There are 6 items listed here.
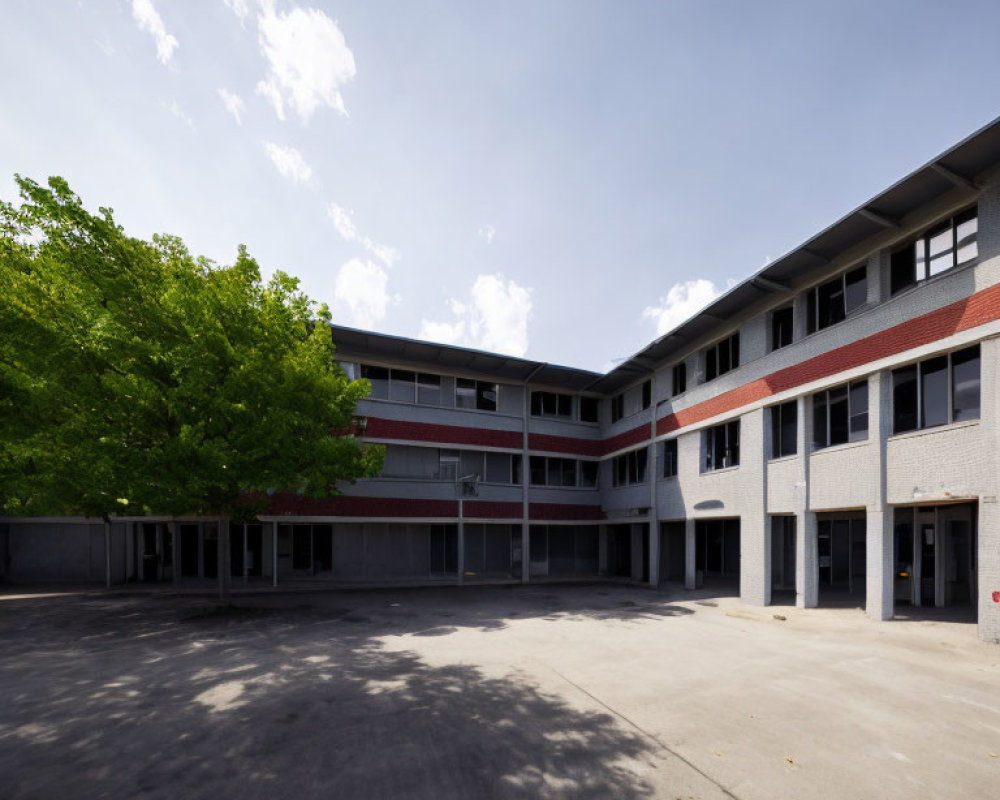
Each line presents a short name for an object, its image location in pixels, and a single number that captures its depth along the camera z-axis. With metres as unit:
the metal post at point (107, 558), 19.93
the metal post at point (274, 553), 20.95
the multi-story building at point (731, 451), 12.18
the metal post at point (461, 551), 23.39
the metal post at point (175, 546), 20.27
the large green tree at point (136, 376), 12.70
